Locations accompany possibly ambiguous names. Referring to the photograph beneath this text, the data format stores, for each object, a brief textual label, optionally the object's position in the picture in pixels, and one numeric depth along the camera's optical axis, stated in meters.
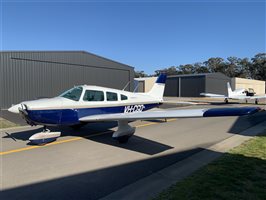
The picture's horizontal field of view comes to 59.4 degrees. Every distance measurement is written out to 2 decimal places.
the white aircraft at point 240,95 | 30.66
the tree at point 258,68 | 103.69
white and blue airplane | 6.54
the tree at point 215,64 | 106.56
